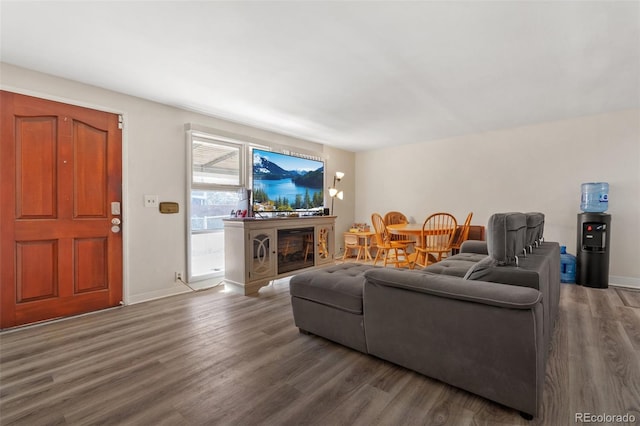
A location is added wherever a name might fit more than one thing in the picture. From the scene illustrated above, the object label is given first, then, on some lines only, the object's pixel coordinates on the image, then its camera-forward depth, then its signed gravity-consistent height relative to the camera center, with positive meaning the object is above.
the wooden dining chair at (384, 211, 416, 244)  5.46 -0.22
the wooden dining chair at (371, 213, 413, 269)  4.51 -0.55
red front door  2.50 -0.05
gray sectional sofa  1.36 -0.61
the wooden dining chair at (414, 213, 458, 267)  4.14 -0.51
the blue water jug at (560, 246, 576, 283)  3.91 -0.78
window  3.71 +0.16
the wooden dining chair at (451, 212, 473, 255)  4.25 -0.41
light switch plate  3.28 +0.06
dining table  4.09 -0.31
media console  3.46 -0.55
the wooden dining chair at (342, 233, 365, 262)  5.68 -0.73
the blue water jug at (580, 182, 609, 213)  3.73 +0.18
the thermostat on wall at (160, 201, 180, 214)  3.41 -0.01
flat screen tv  4.14 +0.39
